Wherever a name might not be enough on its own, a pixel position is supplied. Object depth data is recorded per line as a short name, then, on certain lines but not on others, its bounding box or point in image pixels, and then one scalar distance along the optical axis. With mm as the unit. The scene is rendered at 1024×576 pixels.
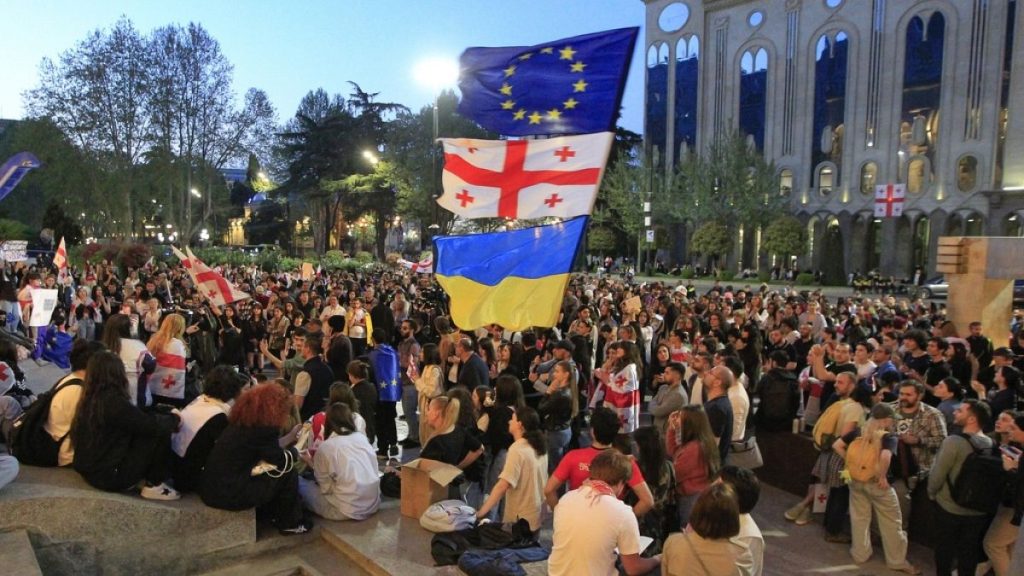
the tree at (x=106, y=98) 35344
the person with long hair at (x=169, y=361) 6828
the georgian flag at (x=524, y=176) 6688
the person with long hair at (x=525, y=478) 4910
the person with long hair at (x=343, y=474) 5516
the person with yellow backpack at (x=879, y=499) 5570
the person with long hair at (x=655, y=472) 4824
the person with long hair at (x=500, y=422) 5941
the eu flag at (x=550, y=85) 6887
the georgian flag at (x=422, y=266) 20359
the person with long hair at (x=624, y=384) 7148
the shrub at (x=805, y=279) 40534
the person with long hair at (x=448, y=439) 5594
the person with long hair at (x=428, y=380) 7449
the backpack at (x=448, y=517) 5293
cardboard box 5426
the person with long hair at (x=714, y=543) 3436
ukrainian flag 6391
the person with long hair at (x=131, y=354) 6383
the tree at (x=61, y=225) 54875
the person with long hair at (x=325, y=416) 5824
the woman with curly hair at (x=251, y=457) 4918
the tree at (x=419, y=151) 42062
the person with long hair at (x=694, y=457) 5094
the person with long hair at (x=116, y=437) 4891
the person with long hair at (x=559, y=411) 5820
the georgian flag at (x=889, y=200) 39469
